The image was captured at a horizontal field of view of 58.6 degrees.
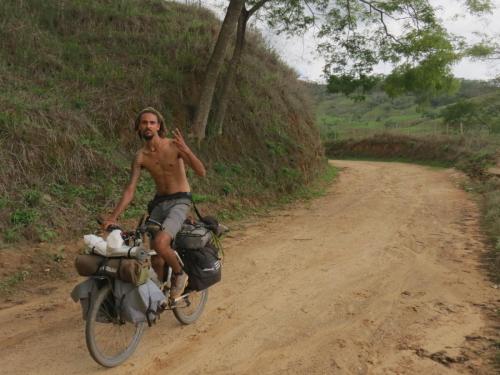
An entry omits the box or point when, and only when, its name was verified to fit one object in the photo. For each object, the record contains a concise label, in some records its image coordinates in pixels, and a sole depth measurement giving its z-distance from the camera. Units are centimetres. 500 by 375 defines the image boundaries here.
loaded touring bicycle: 362
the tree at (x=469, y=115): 3338
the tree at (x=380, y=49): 1133
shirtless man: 426
